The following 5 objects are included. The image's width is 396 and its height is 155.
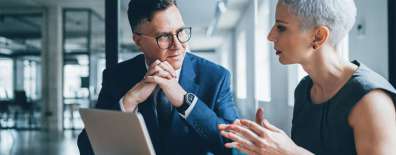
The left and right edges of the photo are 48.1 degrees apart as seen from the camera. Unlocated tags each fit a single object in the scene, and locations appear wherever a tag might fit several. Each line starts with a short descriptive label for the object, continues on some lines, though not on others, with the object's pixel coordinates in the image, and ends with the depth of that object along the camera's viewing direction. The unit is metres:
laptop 1.21
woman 1.11
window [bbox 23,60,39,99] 6.24
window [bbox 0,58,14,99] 5.78
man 1.55
